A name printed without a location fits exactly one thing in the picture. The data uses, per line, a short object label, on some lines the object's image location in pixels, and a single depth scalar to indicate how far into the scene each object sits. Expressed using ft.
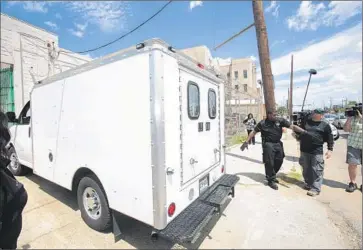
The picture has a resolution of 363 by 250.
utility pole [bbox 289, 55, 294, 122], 65.19
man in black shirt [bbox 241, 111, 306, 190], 16.74
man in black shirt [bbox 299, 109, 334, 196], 15.43
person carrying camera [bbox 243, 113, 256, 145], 38.58
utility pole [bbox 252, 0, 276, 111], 19.21
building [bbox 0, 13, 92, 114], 28.02
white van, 8.26
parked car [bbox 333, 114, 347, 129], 69.97
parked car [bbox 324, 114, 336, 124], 75.61
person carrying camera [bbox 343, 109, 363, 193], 15.70
